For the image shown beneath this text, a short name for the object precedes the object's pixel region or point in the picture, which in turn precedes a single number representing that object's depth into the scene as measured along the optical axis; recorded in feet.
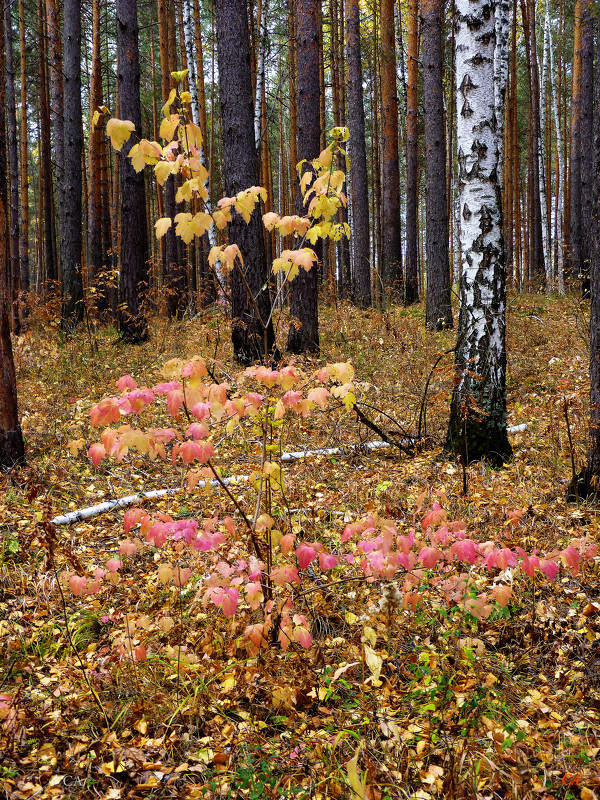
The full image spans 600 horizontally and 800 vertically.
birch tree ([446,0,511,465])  12.58
